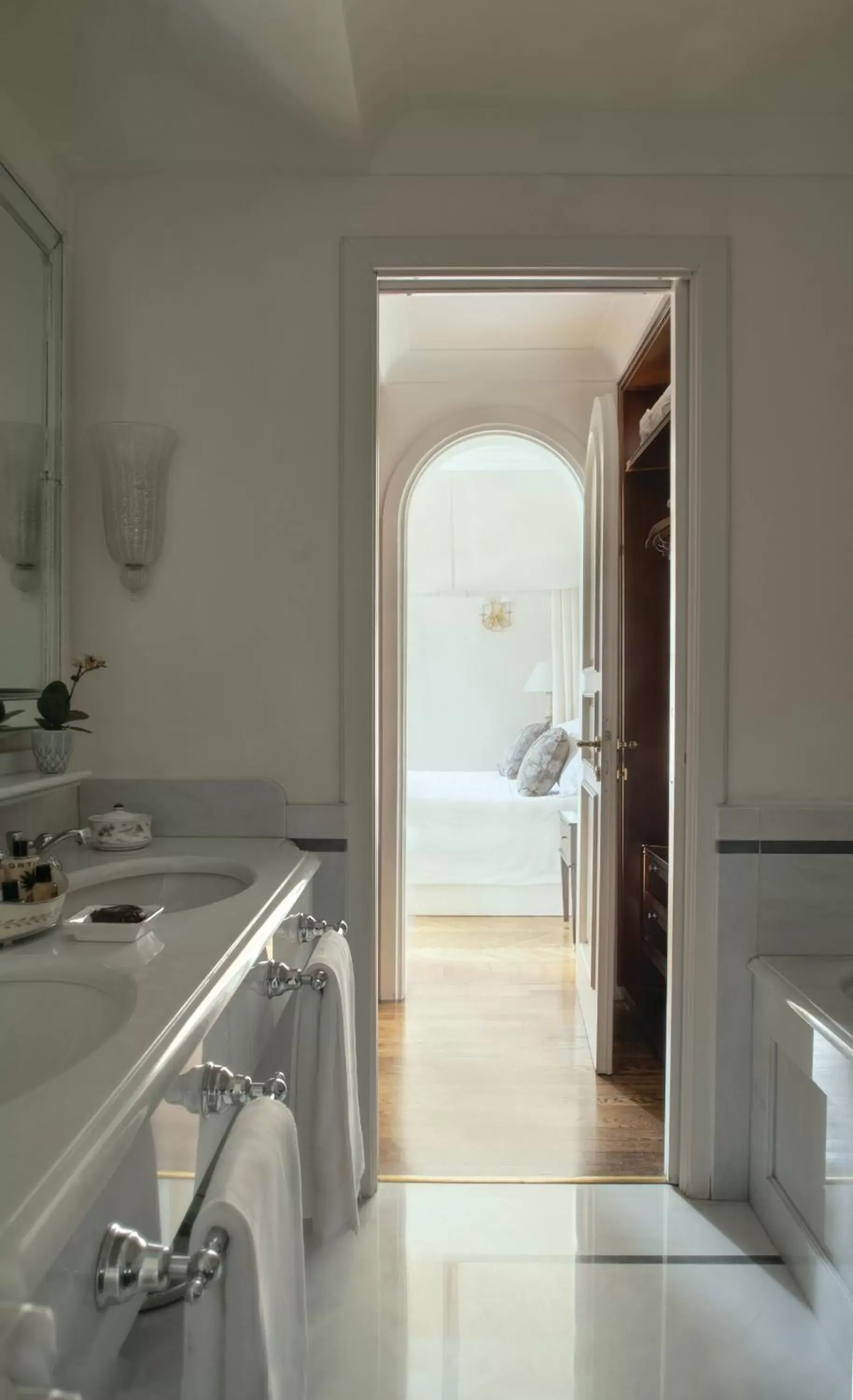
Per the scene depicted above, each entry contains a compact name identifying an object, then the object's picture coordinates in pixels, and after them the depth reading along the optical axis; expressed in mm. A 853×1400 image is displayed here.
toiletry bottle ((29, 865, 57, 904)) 1302
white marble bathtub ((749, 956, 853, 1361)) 1678
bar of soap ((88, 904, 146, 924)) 1361
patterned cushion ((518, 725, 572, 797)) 5180
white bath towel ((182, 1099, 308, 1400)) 797
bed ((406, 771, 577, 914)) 4805
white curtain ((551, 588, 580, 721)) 6566
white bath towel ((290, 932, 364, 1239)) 1505
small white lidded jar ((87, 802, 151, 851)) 1918
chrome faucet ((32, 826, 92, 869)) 1522
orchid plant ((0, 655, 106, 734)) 1783
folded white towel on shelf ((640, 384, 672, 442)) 2787
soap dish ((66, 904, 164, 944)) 1260
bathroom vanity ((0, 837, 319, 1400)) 667
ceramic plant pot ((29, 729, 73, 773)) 1793
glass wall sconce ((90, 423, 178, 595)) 2064
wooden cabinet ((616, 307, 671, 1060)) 3396
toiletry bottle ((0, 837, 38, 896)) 1305
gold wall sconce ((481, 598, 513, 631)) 6980
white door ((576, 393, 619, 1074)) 2879
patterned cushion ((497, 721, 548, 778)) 6129
